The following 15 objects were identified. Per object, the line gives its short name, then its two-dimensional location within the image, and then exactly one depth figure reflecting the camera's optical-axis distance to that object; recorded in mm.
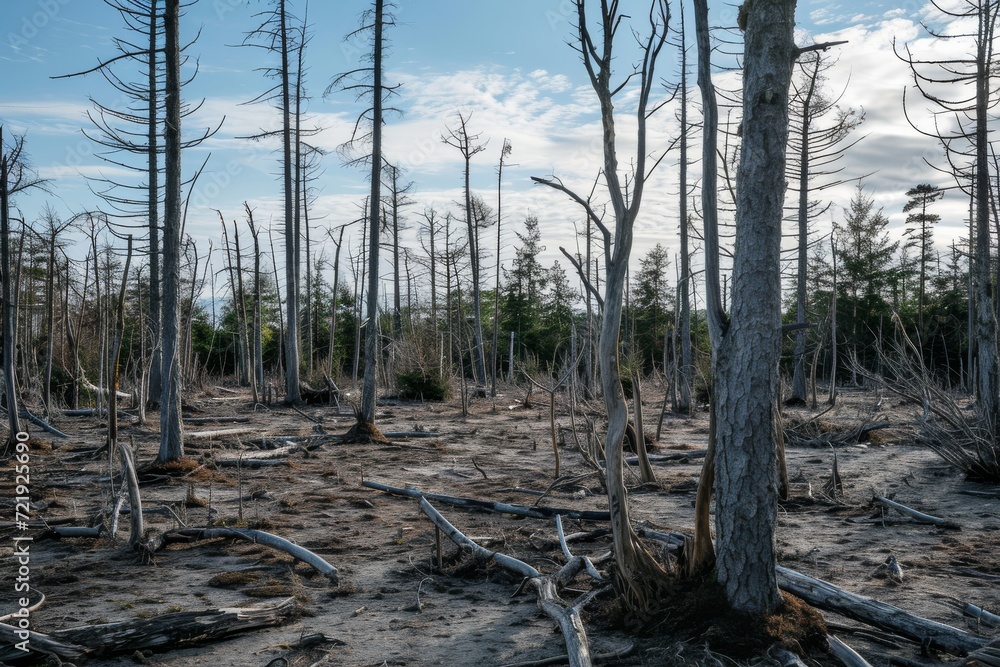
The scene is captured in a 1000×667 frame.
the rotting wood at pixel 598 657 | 3490
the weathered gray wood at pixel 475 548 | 4863
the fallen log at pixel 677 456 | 10273
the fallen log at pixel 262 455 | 10094
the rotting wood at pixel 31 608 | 3658
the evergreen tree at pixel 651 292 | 41062
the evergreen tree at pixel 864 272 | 35719
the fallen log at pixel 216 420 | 15109
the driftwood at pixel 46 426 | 12726
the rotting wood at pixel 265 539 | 5112
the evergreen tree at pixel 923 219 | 34156
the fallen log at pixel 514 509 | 6352
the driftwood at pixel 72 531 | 5859
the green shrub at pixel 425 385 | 20891
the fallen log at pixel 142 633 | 3463
